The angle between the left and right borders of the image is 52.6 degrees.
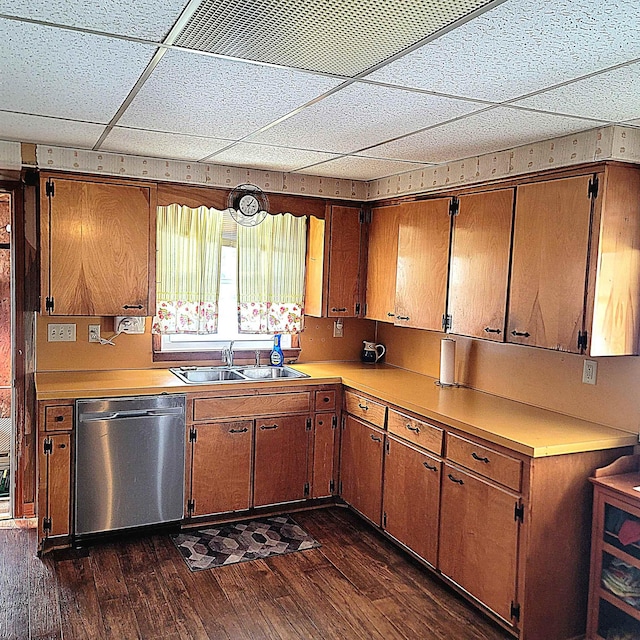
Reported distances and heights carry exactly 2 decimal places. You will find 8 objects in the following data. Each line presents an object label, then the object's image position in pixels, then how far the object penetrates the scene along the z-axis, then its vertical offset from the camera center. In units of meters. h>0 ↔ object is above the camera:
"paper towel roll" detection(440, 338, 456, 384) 4.05 -0.52
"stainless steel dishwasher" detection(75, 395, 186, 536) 3.60 -1.12
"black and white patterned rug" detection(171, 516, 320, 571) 3.60 -1.59
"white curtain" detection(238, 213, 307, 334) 4.58 -0.02
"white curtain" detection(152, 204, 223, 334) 4.29 +0.00
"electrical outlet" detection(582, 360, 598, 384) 3.19 -0.44
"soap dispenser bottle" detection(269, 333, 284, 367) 4.64 -0.61
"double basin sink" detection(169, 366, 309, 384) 4.32 -0.70
